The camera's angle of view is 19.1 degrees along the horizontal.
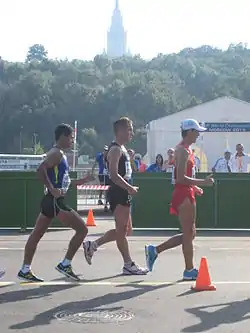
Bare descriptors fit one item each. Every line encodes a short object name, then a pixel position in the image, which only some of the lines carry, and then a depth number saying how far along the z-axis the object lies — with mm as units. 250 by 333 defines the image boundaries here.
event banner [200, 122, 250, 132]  29734
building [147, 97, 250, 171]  30047
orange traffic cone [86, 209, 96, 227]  15771
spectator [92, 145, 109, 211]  19433
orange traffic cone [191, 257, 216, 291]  8172
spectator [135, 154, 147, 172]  20544
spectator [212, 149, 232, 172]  18348
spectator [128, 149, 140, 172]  17925
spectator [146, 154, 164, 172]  17719
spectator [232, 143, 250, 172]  18266
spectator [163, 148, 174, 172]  17906
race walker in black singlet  8992
